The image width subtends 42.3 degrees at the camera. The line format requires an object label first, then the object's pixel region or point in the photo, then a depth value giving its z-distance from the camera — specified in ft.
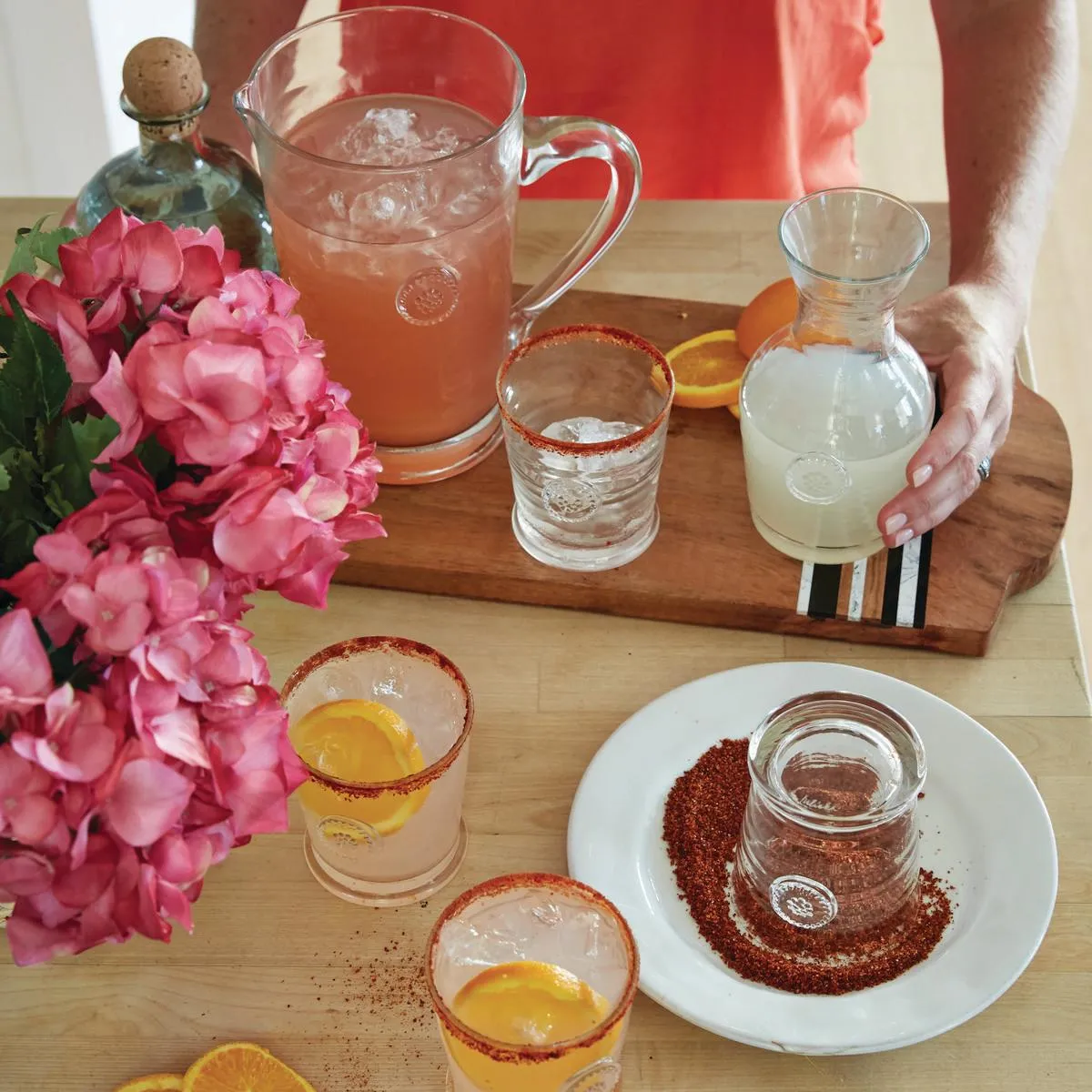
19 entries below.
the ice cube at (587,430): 3.54
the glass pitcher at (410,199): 3.23
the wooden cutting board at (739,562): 3.36
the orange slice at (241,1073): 2.54
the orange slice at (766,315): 3.81
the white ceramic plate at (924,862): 2.59
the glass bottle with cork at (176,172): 3.44
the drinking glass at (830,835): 2.65
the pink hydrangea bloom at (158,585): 1.73
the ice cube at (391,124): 3.42
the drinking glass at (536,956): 2.23
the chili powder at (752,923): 2.67
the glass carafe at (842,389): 3.30
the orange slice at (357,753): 2.69
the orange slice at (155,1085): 2.53
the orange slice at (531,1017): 2.26
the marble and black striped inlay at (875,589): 3.34
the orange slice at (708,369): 3.85
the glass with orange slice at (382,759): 2.69
